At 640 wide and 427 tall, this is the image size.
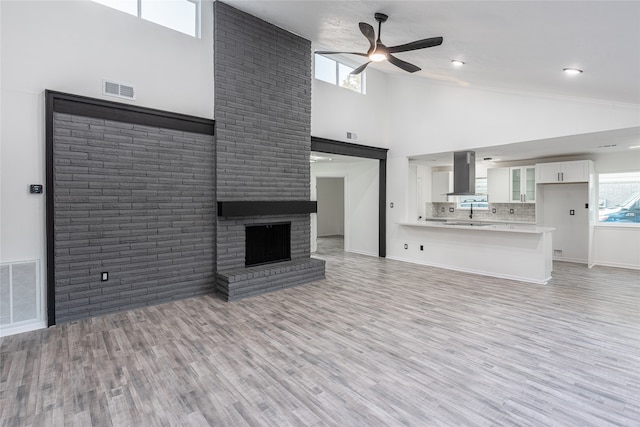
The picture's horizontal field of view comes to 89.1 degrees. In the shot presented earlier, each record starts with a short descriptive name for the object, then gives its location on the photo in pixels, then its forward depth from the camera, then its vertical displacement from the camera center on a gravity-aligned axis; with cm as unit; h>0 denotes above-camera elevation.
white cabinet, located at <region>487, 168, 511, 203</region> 786 +53
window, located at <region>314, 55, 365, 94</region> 630 +268
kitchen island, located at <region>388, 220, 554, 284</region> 540 -79
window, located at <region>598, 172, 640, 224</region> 657 +18
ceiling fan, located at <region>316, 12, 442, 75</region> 308 +164
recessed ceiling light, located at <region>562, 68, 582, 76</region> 321 +136
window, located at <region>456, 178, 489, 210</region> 852 +20
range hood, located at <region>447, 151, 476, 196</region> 618 +65
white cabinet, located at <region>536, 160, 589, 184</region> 662 +74
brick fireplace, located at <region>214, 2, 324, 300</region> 467 +95
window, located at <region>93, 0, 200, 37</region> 401 +253
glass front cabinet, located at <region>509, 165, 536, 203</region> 748 +52
